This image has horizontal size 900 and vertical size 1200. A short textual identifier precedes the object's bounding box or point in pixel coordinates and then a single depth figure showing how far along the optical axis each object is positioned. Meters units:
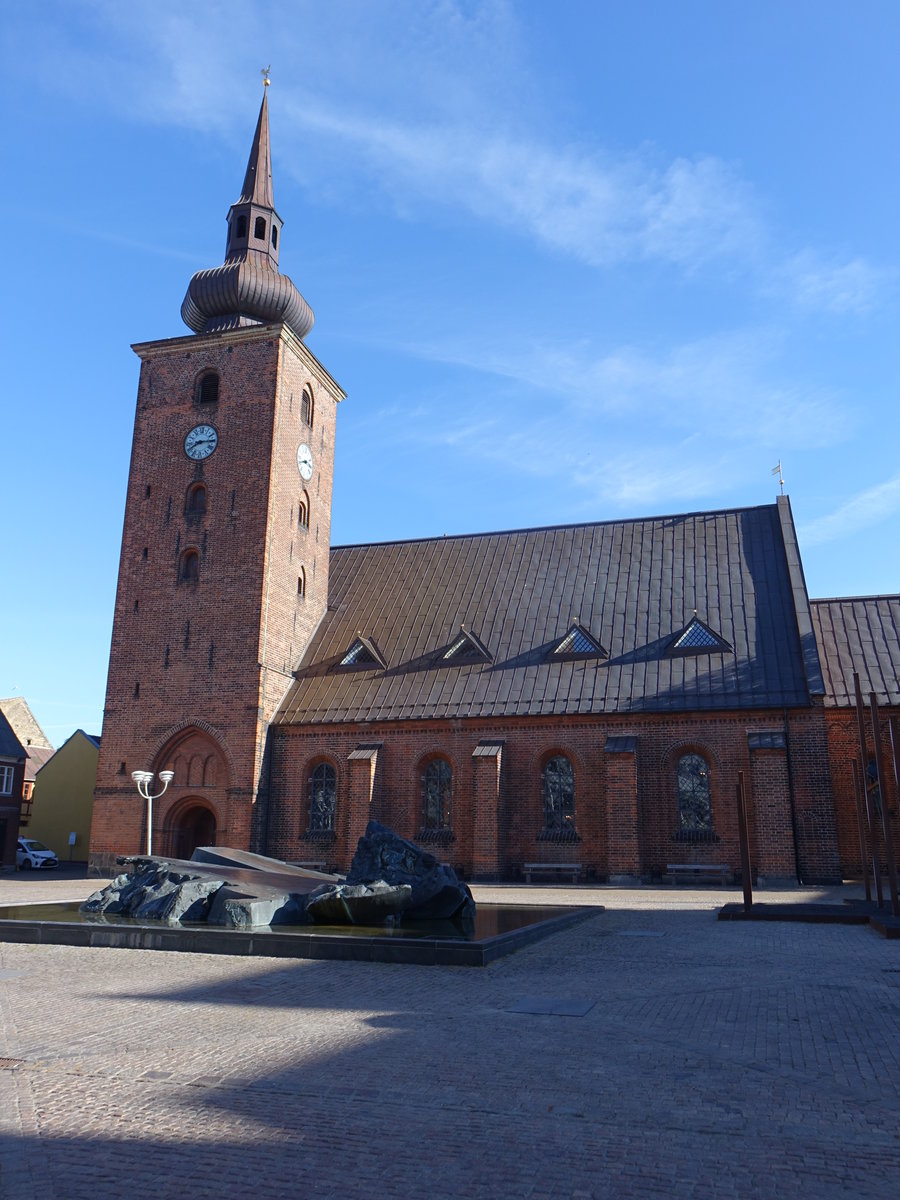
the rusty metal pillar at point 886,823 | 14.21
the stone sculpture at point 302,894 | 13.13
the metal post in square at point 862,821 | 16.62
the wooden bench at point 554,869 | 26.02
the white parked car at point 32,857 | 39.16
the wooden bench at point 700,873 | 24.83
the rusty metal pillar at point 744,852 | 16.11
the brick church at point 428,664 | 25.73
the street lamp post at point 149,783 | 25.83
